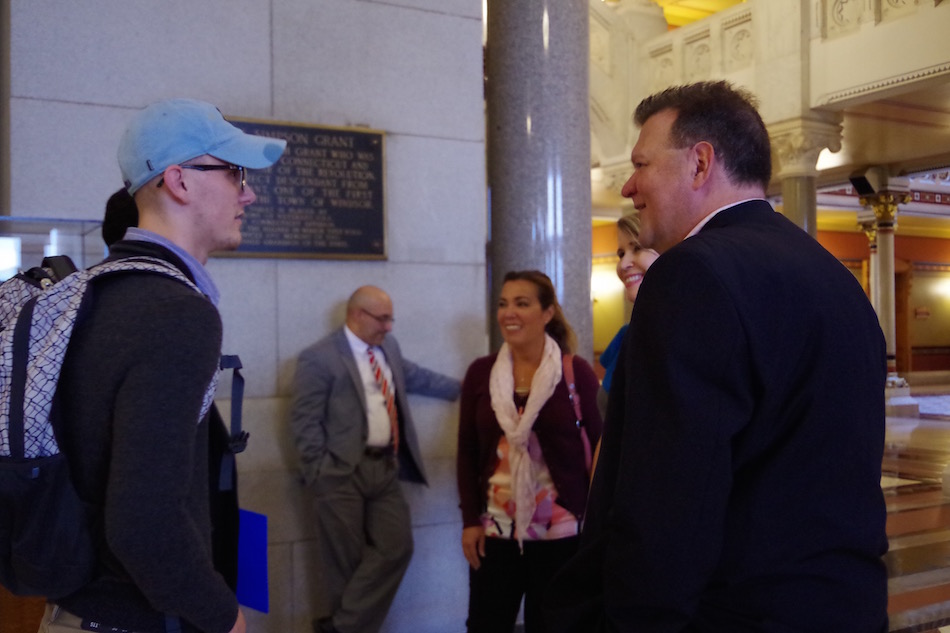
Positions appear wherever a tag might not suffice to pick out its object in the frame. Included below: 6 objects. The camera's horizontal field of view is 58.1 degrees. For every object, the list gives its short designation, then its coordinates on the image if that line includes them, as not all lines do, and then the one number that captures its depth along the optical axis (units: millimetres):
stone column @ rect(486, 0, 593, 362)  4840
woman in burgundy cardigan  3357
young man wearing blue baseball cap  1457
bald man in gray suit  3994
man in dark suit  1352
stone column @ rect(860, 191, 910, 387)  18047
